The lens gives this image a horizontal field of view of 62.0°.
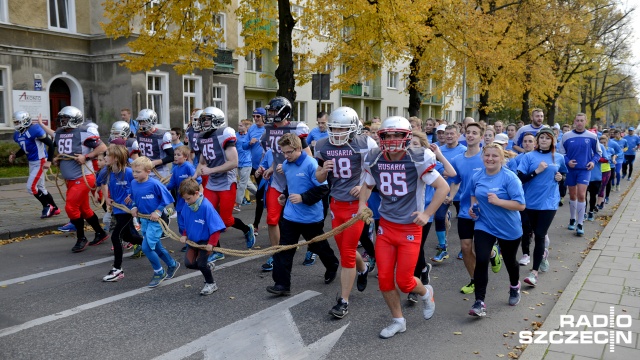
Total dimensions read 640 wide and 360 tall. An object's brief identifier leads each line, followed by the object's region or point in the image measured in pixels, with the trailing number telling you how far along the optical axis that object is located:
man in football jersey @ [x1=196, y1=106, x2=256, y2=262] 7.29
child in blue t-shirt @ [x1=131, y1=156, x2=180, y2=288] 6.18
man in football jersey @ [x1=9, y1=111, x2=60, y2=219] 9.77
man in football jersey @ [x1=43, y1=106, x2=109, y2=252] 7.88
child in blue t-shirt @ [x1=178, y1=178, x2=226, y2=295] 5.84
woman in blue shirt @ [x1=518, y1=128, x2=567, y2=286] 6.57
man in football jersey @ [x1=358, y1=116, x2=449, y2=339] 4.62
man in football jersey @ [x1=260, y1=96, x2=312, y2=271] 6.71
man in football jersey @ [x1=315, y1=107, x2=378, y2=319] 5.40
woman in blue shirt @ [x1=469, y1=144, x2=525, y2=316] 5.31
